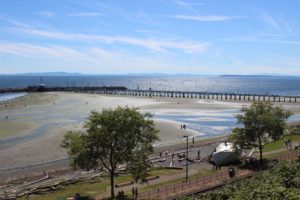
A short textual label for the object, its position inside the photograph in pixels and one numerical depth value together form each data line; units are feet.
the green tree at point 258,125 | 136.36
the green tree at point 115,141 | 100.22
